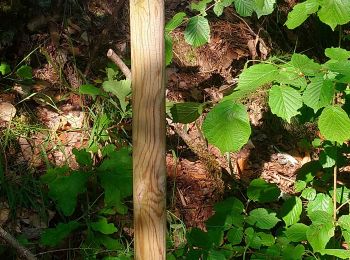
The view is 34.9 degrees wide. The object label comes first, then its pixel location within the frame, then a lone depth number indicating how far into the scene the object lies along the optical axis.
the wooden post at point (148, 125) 1.62
